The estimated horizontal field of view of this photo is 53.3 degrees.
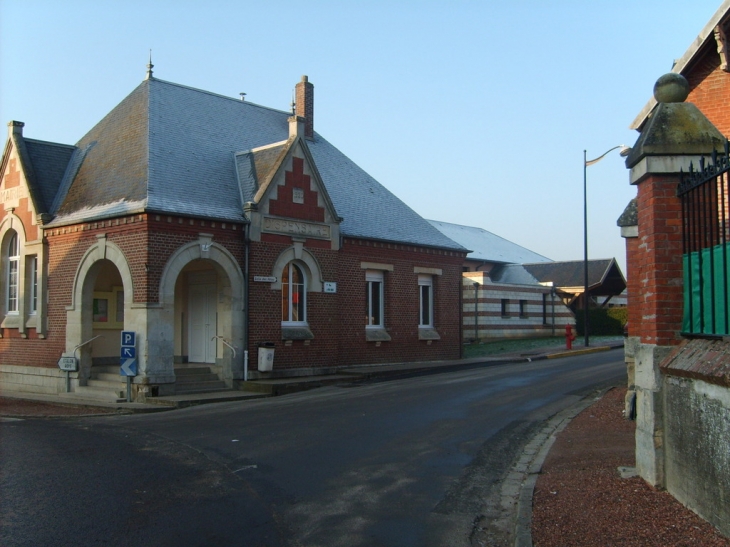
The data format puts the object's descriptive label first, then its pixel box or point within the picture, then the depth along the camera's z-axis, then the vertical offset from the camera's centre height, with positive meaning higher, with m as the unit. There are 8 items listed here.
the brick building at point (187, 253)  17.56 +1.52
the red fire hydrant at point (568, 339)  29.45 -1.19
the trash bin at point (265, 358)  18.61 -1.23
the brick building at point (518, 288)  35.84 +1.20
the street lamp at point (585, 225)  31.36 +3.71
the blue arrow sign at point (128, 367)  16.42 -1.30
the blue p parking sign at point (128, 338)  16.56 -0.64
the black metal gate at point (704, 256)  6.29 +0.49
